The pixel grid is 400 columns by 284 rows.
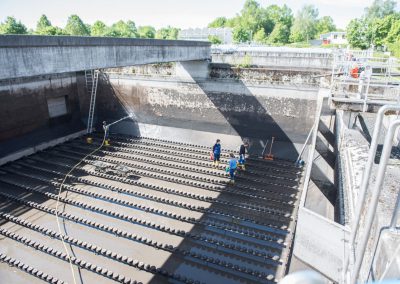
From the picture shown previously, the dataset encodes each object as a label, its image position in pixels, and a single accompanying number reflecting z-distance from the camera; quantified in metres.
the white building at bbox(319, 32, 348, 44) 59.61
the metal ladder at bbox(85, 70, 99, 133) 14.87
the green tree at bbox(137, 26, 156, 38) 62.14
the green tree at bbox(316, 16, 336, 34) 82.25
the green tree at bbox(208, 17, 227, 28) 82.94
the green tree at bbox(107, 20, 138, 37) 71.49
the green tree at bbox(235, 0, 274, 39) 65.25
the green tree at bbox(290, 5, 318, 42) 73.01
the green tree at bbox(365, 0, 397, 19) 68.31
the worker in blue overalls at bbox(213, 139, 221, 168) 10.77
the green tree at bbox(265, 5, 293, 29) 64.12
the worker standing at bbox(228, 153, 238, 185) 9.80
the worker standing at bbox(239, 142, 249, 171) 10.80
